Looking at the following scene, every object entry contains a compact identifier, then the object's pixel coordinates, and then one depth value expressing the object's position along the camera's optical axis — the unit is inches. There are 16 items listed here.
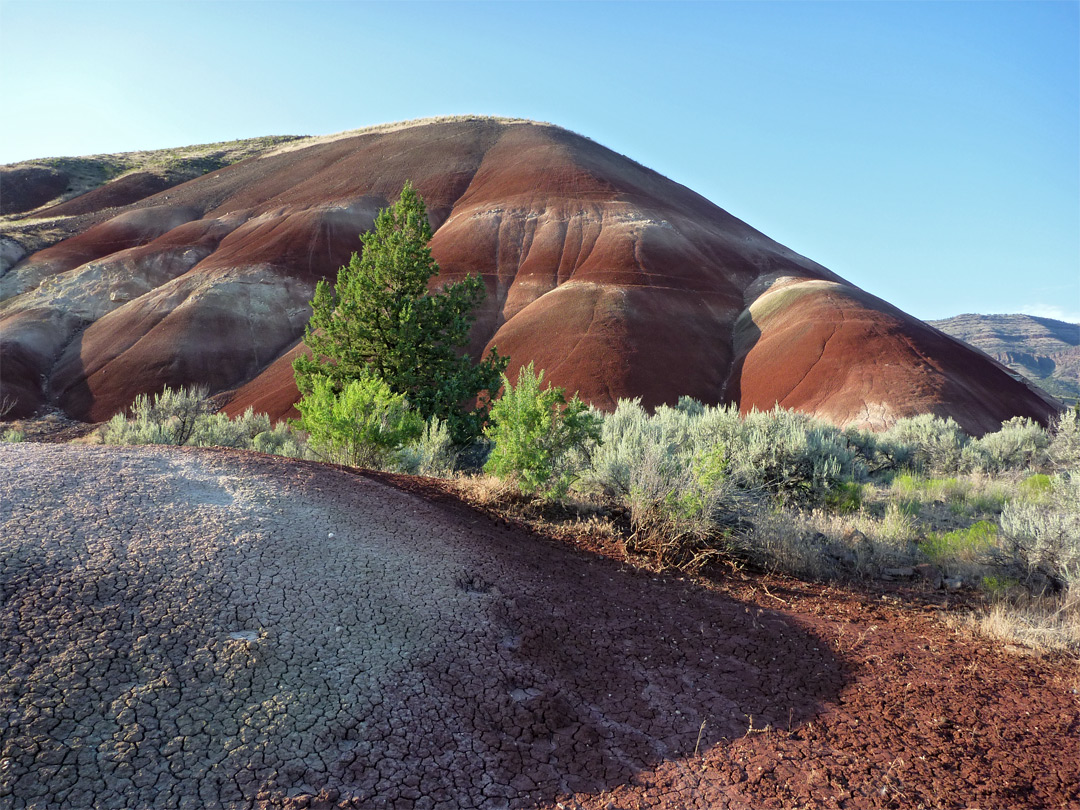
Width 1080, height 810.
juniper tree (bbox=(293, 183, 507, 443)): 498.3
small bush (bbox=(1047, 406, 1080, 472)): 470.0
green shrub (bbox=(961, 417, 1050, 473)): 545.6
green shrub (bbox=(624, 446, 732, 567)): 238.5
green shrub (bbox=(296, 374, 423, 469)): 343.9
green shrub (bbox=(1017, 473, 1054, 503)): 347.4
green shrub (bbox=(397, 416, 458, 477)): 370.6
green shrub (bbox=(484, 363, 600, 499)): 275.7
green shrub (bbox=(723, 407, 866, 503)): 354.0
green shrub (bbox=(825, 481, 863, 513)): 346.9
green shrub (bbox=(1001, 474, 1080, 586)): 224.8
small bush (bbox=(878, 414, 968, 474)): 565.9
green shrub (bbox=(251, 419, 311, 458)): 548.6
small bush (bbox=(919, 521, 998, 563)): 260.2
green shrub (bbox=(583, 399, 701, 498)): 277.0
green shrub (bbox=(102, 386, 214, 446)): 543.8
